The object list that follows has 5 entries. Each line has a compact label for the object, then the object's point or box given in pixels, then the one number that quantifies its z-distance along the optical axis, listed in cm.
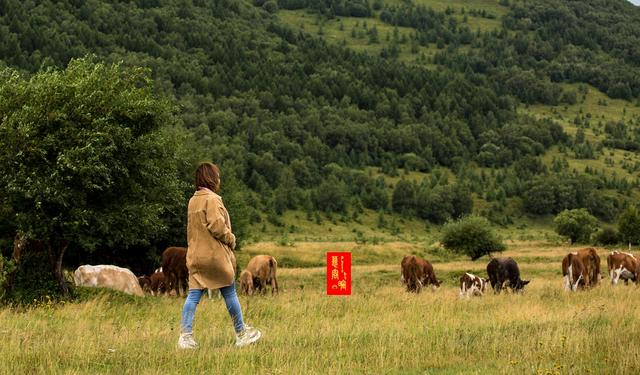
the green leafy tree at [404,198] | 15700
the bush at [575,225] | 9393
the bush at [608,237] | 8594
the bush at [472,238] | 6850
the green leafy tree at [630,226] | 8275
